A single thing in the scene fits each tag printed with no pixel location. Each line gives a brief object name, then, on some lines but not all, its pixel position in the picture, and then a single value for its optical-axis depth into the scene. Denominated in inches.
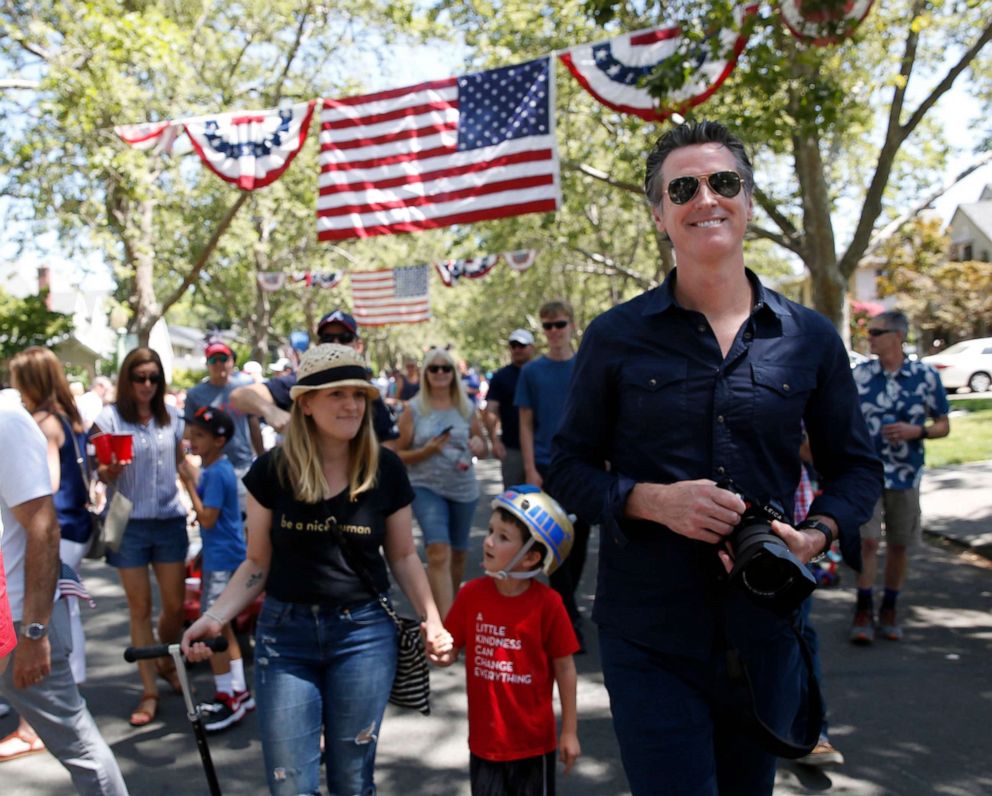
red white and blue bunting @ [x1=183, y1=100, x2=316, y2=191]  376.2
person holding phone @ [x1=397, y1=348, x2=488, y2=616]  245.6
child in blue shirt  207.3
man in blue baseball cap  209.6
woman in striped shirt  205.2
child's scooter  111.0
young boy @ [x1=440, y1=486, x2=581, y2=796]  128.6
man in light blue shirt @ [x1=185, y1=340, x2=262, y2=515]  273.7
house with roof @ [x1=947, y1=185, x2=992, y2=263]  2059.5
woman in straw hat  117.1
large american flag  354.6
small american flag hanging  922.1
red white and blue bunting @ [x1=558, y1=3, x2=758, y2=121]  311.0
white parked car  1283.2
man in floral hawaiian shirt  236.8
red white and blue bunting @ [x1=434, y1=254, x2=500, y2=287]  971.9
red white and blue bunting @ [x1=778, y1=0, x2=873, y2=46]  286.4
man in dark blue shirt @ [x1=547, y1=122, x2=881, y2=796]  83.5
